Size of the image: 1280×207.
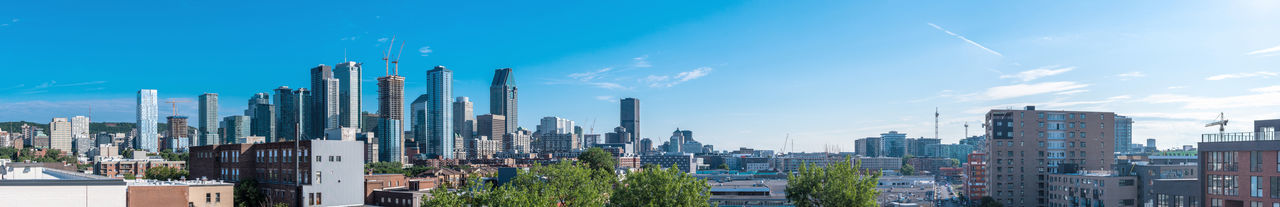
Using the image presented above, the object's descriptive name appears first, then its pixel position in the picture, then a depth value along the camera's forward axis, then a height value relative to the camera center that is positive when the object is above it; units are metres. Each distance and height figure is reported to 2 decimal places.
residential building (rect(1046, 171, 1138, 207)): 99.25 -9.09
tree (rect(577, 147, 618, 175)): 148.25 -7.84
